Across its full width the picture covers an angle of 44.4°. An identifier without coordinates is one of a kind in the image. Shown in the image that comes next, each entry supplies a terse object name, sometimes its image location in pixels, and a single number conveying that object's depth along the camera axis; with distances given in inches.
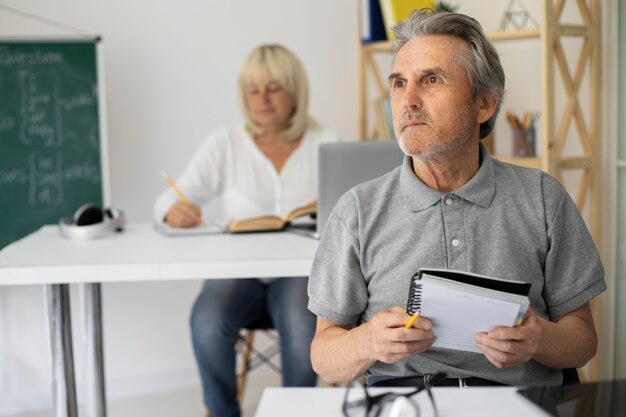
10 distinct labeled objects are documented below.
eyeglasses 35.8
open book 85.9
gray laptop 72.1
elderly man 50.8
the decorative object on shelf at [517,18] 115.1
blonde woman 103.3
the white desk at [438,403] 36.3
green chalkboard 116.4
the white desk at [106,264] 70.2
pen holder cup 108.9
